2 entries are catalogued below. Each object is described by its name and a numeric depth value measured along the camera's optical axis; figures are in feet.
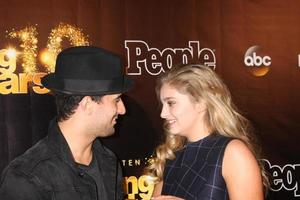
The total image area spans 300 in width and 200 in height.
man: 5.68
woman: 6.33
